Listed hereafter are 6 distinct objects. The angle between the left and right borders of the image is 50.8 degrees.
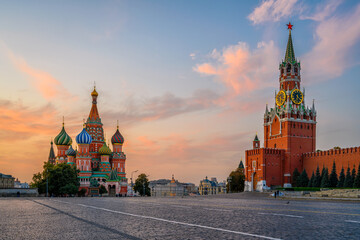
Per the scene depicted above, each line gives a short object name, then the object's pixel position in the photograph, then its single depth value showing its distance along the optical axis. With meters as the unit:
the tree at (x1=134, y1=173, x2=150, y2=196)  94.12
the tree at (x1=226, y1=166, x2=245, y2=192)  89.38
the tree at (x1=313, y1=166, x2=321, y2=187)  66.69
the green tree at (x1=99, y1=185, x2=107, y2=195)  79.12
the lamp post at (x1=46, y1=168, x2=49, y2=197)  61.40
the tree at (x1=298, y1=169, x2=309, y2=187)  70.62
